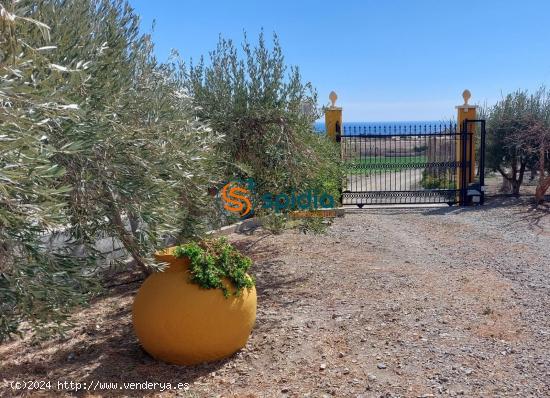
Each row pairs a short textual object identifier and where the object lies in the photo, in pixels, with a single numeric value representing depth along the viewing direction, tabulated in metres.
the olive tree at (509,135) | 12.97
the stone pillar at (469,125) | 12.43
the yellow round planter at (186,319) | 4.21
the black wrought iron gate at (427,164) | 12.20
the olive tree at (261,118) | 6.85
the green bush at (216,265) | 4.31
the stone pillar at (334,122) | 11.92
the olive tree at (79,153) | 2.40
